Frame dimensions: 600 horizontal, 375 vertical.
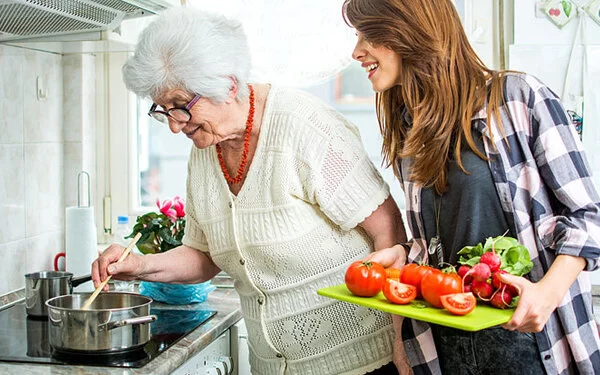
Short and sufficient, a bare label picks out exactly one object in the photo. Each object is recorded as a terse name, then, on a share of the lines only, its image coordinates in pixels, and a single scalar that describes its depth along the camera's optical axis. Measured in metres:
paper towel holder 2.60
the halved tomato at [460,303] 1.26
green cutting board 1.22
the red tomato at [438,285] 1.31
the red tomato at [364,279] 1.42
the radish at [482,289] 1.31
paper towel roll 2.43
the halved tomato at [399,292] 1.37
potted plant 2.20
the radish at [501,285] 1.29
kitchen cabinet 1.85
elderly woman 1.61
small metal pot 2.02
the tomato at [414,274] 1.39
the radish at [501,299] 1.29
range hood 1.87
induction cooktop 1.66
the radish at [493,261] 1.31
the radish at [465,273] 1.35
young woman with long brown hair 1.37
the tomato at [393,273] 1.49
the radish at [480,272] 1.31
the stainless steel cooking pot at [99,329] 1.64
